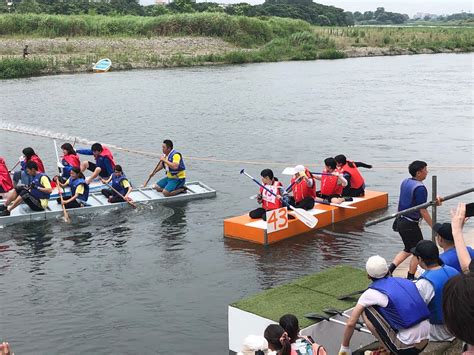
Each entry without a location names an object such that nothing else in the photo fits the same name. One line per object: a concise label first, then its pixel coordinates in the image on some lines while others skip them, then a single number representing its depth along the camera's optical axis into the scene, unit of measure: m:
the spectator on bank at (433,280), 6.52
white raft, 13.94
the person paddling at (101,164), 15.38
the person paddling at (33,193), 13.74
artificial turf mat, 7.69
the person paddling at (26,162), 14.23
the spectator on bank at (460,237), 5.43
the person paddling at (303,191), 13.15
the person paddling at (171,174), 15.15
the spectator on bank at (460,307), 2.92
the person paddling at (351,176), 13.76
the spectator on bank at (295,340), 6.21
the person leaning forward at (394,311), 6.41
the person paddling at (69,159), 14.80
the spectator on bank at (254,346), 5.95
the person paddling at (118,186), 14.74
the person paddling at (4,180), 14.77
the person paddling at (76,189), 14.12
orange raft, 12.46
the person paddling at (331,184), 13.59
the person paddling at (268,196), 12.67
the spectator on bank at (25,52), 45.23
